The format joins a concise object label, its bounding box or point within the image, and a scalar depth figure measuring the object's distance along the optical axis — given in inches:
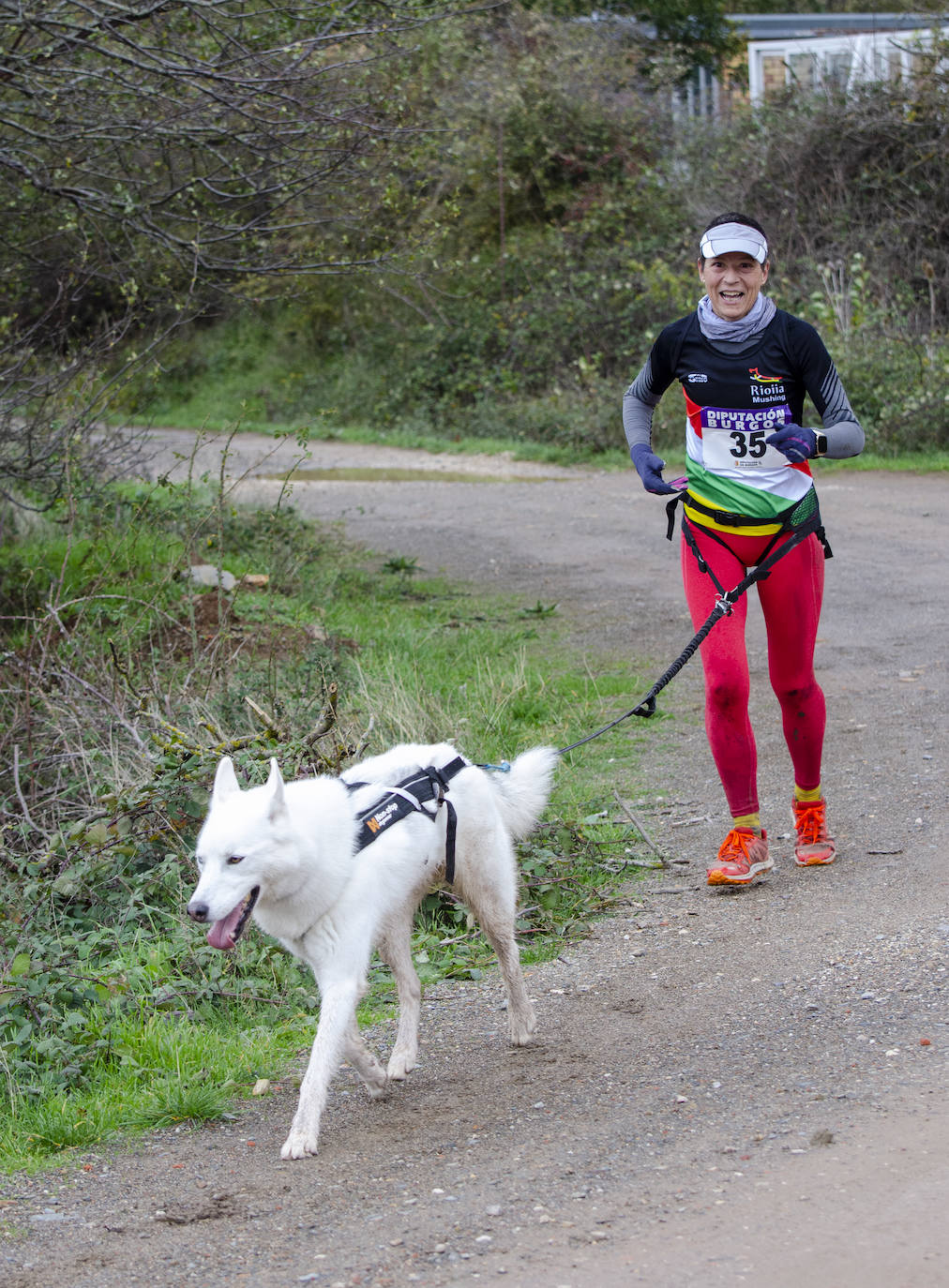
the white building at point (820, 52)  760.3
